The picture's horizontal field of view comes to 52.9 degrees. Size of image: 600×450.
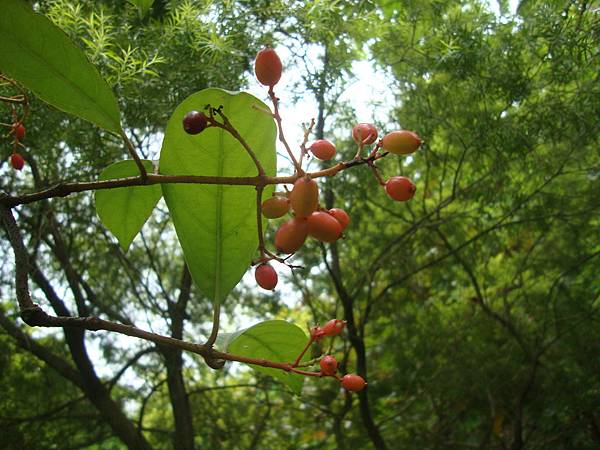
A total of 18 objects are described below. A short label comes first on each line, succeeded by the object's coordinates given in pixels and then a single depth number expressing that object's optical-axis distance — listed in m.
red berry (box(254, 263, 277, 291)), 0.18
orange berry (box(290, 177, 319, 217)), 0.15
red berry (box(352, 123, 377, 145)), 0.17
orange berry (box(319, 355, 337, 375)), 0.18
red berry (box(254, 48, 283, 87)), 0.17
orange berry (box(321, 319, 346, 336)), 0.19
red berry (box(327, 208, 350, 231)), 0.18
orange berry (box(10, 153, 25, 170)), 0.29
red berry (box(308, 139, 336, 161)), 0.18
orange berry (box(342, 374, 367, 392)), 0.18
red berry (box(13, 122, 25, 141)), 0.24
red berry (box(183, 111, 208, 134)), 0.15
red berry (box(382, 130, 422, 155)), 0.16
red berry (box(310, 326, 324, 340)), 0.19
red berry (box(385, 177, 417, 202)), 0.16
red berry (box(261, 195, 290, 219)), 0.16
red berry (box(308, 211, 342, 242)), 0.15
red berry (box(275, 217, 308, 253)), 0.15
